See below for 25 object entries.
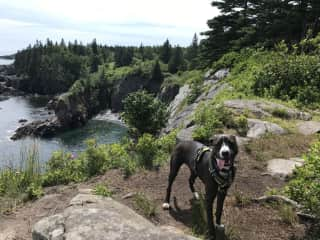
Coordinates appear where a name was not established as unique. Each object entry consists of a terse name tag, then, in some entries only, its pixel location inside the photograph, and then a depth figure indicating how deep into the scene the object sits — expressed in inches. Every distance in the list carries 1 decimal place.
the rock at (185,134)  268.8
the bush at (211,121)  260.0
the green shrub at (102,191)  185.8
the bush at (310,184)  145.3
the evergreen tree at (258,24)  588.7
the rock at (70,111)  1998.8
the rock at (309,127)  279.8
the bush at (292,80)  366.4
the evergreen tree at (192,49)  2635.5
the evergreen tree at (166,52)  3054.5
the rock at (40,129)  1682.2
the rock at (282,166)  215.1
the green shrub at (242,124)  280.3
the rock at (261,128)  273.4
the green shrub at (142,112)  354.1
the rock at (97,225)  125.3
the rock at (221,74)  545.4
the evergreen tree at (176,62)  2658.8
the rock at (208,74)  591.3
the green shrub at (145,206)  176.5
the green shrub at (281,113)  316.1
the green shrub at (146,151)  243.4
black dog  138.5
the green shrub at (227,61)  569.6
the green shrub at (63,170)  229.5
